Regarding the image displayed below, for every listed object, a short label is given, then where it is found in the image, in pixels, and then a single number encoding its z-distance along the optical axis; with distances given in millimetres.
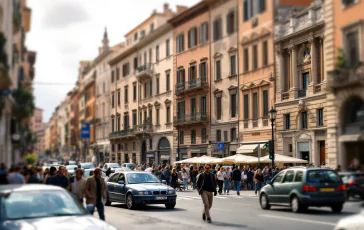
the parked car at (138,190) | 22297
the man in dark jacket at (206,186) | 17844
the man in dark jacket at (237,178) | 33188
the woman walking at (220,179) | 34250
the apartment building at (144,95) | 63281
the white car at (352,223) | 7191
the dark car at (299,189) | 18256
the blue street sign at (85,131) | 71700
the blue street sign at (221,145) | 47094
